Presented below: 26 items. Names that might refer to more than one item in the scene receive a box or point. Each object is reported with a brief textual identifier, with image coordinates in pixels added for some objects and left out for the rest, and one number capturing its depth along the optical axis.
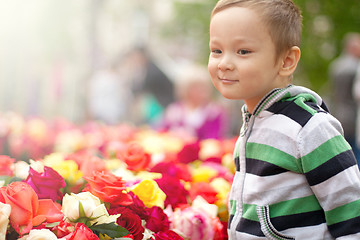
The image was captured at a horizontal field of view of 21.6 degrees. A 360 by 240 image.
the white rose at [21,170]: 1.90
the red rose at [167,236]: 1.73
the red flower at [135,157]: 2.08
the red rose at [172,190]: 1.91
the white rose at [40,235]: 1.61
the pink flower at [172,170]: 2.06
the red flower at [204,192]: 1.97
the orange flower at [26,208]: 1.63
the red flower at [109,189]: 1.74
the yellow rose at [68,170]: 1.86
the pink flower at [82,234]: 1.61
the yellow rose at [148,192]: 1.82
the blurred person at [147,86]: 10.41
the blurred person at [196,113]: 5.31
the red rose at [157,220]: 1.78
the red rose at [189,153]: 2.46
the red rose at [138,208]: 1.77
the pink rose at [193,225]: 1.83
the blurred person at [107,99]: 9.84
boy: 1.67
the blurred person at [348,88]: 7.15
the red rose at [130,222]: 1.71
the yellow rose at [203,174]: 2.17
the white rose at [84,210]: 1.66
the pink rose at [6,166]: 1.94
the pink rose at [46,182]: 1.76
